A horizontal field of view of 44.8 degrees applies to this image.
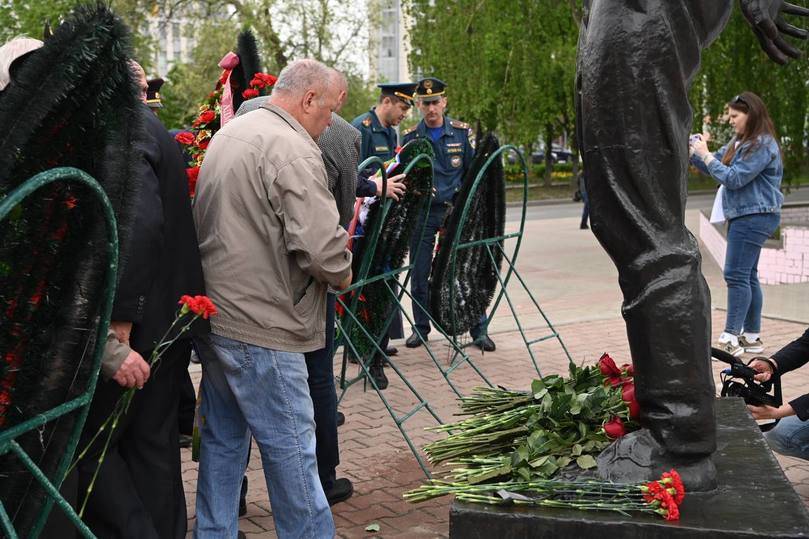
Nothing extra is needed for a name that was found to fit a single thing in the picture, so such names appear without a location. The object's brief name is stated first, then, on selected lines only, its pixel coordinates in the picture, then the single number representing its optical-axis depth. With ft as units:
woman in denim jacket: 25.34
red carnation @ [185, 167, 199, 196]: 13.74
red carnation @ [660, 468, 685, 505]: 10.68
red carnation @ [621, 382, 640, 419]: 12.10
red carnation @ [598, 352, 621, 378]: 13.83
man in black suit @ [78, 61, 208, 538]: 10.91
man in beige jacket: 11.73
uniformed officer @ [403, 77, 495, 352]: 26.84
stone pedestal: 10.28
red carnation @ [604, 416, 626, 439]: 12.18
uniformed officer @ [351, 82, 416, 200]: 25.20
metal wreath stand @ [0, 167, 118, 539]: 6.71
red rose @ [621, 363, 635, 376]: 13.88
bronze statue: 11.23
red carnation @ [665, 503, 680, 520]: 10.45
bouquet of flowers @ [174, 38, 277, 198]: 15.96
